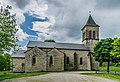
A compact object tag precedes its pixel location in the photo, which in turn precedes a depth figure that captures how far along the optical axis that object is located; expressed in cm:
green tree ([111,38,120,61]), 1688
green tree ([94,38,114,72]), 1862
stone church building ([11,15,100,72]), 2227
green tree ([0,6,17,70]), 930
